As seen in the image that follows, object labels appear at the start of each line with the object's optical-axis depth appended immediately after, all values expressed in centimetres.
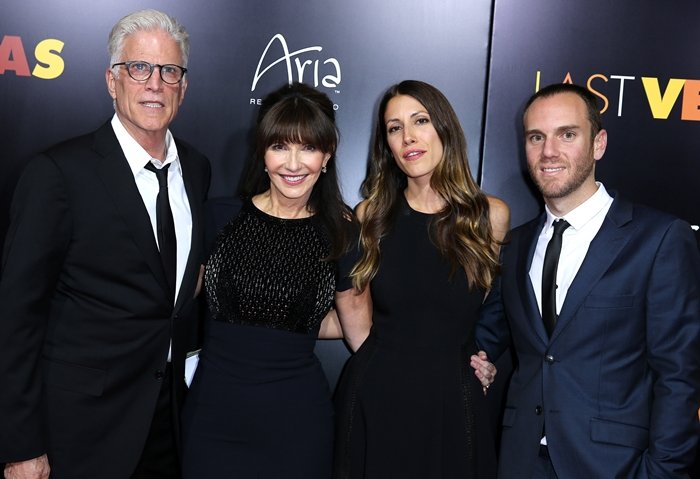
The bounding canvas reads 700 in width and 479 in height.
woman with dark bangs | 229
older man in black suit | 198
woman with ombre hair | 246
